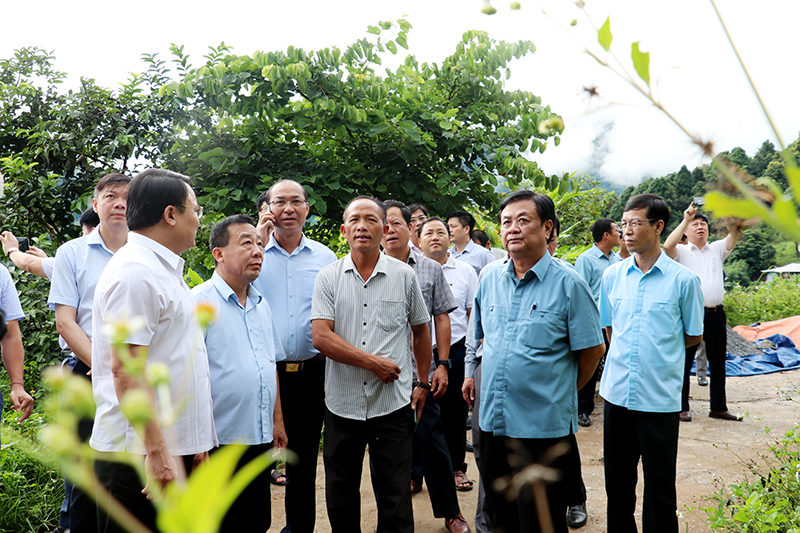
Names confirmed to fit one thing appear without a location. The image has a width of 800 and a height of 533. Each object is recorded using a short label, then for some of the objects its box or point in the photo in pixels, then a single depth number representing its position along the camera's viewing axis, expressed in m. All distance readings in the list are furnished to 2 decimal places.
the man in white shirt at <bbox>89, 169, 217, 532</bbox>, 1.97
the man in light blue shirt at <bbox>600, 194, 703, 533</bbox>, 2.97
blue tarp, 8.64
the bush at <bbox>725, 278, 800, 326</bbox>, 11.70
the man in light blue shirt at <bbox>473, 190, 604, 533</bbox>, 2.72
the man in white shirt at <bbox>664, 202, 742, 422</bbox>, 6.05
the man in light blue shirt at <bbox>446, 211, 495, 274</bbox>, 6.09
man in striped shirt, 2.95
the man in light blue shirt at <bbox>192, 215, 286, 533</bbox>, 2.66
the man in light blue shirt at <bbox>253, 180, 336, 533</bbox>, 3.35
